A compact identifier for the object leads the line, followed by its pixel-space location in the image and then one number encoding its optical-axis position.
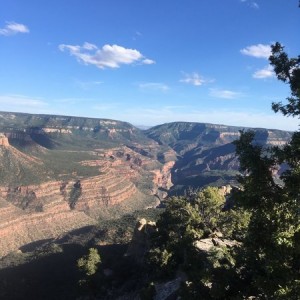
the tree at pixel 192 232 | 45.38
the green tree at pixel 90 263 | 67.19
